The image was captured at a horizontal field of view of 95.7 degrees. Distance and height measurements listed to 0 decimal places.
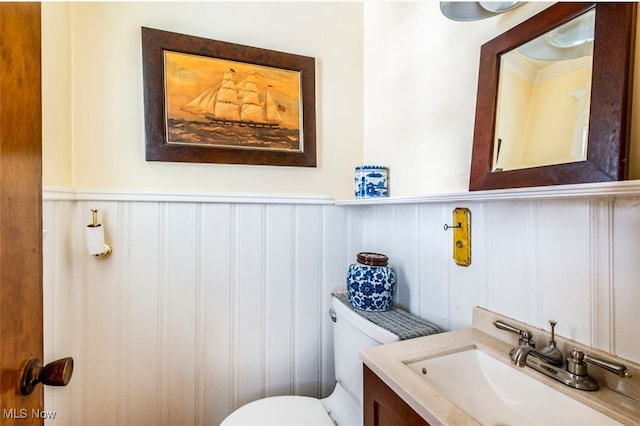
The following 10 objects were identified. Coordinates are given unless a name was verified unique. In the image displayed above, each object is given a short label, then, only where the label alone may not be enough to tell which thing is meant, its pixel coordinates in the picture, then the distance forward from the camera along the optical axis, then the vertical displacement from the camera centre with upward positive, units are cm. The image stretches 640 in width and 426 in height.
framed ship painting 112 +45
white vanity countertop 52 -36
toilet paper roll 100 -10
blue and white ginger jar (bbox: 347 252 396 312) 109 -28
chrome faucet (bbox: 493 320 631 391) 58 -34
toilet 98 -71
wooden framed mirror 56 +22
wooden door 44 +1
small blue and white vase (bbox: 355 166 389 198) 125 +12
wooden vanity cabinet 59 -44
